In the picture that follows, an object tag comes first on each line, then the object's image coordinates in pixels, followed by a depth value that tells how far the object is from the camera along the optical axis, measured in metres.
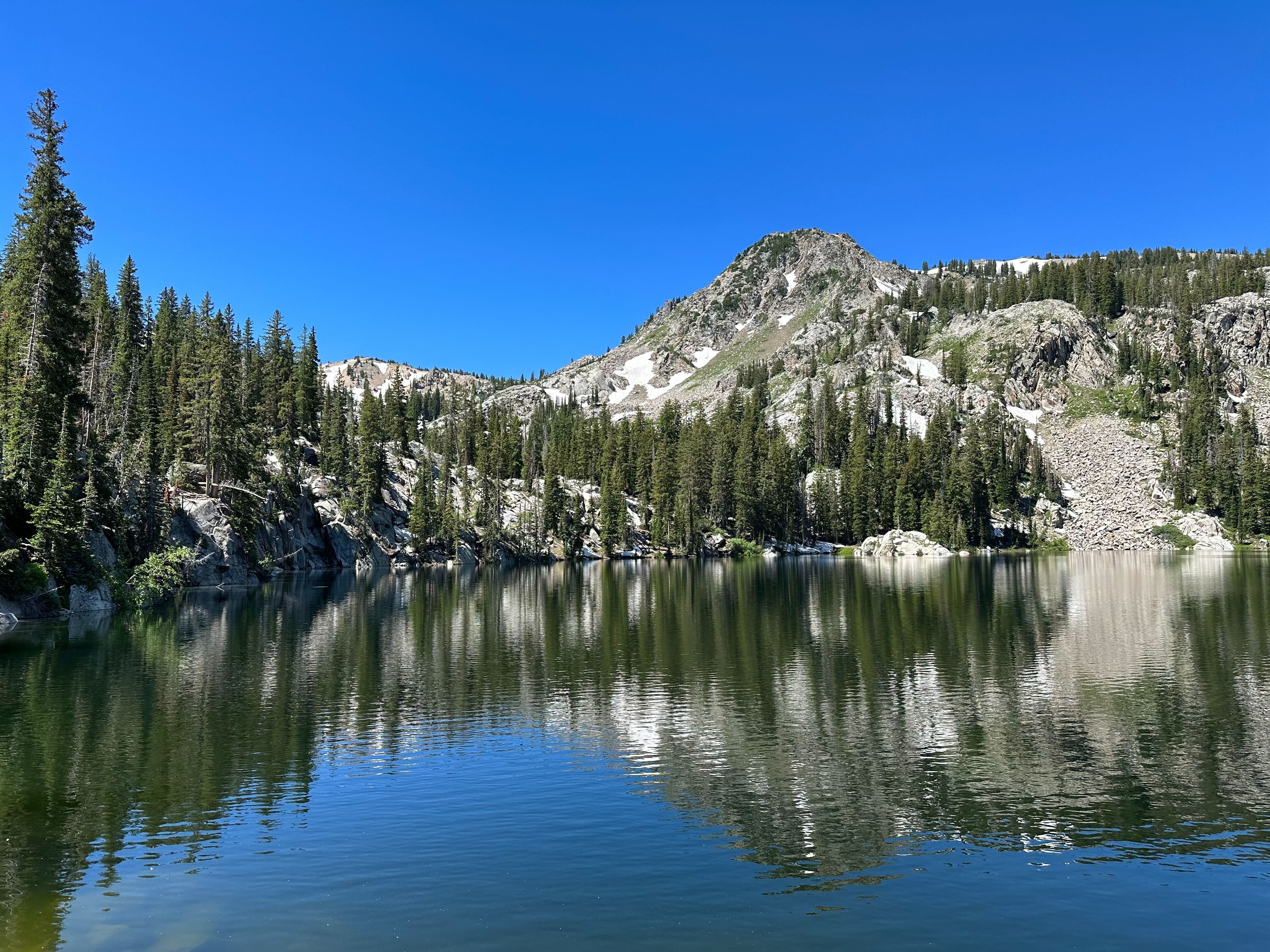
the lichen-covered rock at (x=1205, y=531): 186.12
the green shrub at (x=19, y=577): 54.53
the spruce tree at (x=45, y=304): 59.81
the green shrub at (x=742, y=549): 181.50
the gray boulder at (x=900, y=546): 175.50
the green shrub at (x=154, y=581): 69.44
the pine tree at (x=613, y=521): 175.50
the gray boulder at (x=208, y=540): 91.38
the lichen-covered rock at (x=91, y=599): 63.84
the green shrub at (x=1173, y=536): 191.75
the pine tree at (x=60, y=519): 56.16
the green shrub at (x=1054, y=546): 193.00
